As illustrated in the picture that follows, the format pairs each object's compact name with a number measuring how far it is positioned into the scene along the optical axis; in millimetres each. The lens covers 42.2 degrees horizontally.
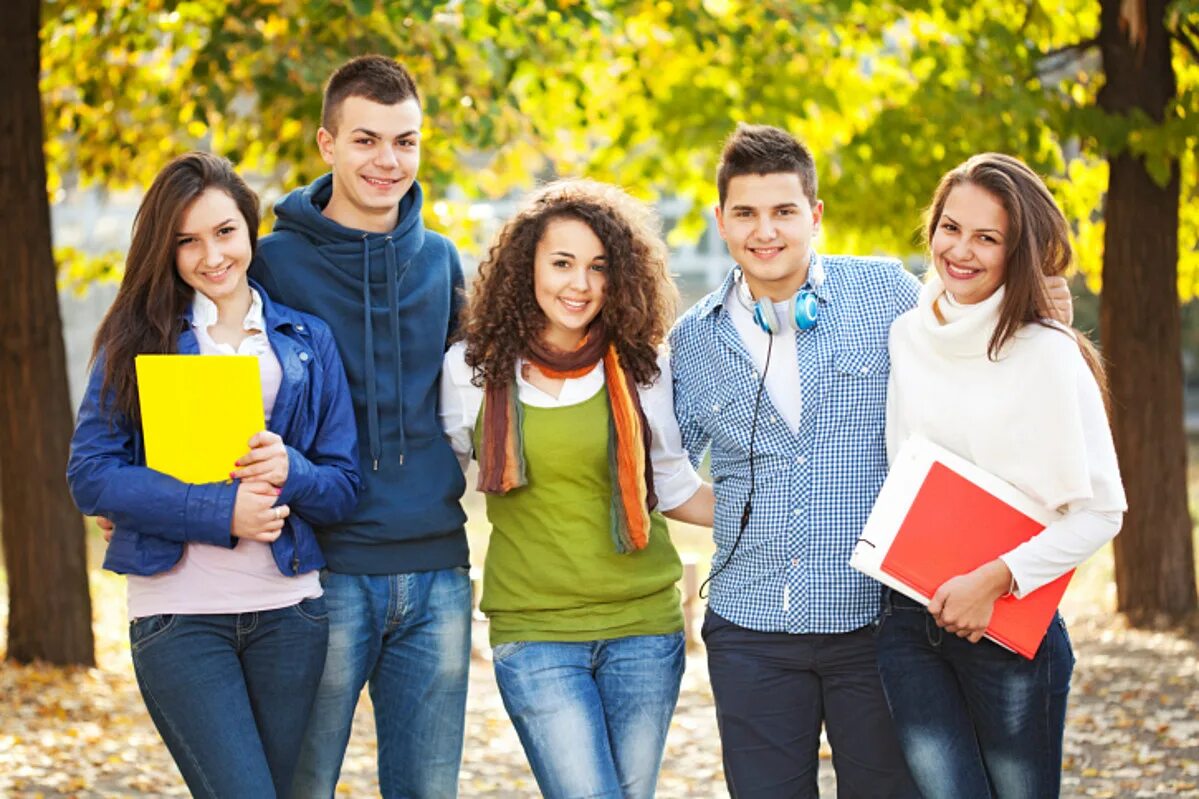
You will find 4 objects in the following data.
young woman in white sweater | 3729
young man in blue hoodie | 4301
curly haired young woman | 4148
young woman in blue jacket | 3852
